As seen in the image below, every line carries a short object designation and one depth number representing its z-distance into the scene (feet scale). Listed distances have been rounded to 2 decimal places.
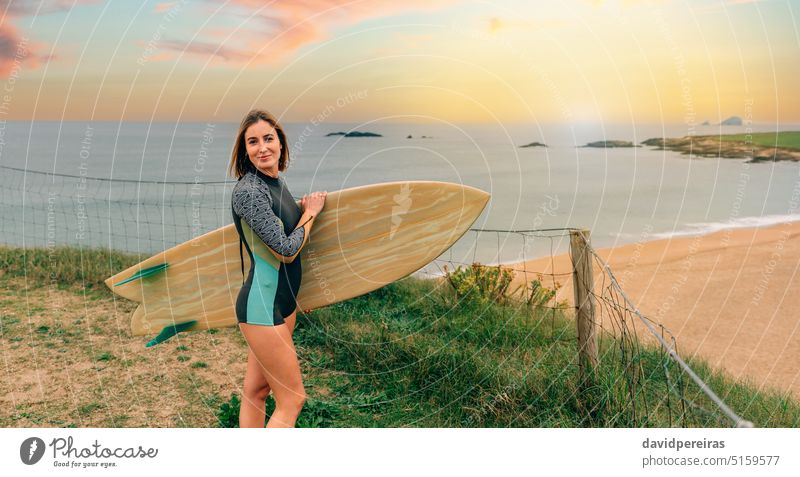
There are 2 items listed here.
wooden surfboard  11.26
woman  8.98
